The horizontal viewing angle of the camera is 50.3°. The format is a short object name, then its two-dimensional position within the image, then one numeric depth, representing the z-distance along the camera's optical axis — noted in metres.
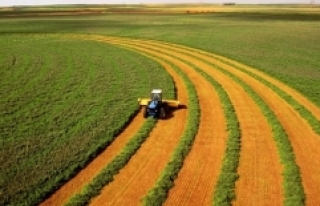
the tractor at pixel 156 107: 23.55
